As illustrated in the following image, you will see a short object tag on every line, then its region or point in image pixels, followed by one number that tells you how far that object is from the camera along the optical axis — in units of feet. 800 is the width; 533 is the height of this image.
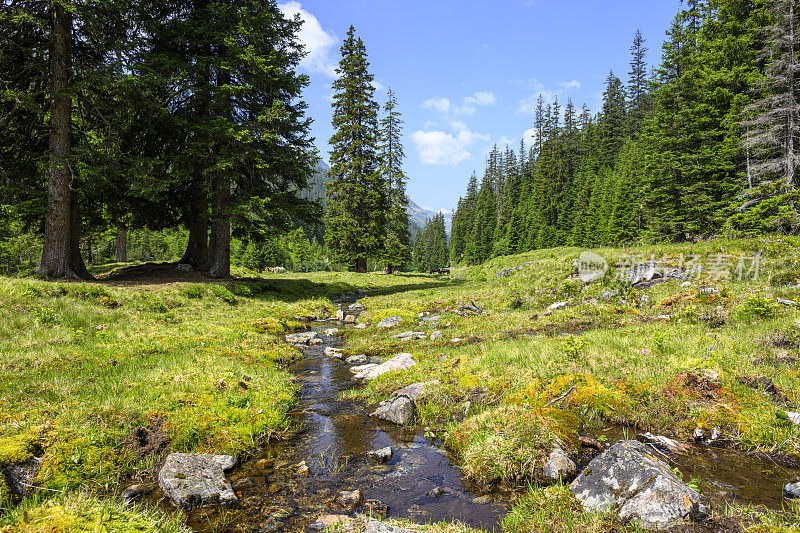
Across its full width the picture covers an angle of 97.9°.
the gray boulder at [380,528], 10.81
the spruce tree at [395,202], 127.44
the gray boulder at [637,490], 10.25
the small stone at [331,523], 11.18
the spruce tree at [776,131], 57.26
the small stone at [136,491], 12.59
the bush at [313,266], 246.88
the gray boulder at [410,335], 37.35
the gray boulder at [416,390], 21.18
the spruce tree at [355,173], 104.42
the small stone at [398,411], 19.53
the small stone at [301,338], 37.14
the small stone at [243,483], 13.88
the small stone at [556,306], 41.12
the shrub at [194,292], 49.33
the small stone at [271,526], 11.46
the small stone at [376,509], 12.22
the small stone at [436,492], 13.35
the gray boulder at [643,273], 41.73
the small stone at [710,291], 32.71
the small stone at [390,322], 44.18
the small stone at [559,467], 13.21
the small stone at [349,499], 12.60
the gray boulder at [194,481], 12.59
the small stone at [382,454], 15.84
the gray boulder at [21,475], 11.59
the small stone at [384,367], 26.81
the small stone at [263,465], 15.29
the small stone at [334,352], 33.17
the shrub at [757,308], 26.50
